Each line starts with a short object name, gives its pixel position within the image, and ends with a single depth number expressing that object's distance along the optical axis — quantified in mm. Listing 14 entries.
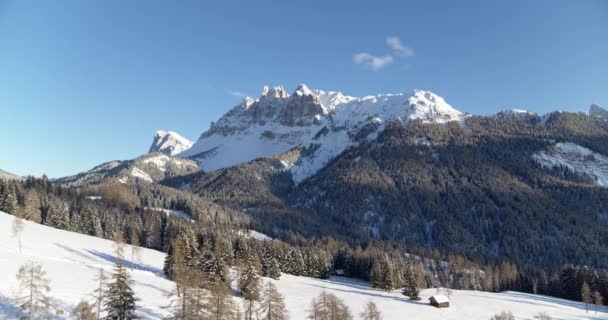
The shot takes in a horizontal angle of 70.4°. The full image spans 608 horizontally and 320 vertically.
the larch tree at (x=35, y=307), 39125
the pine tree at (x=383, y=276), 107562
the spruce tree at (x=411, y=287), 95688
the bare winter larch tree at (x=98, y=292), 50844
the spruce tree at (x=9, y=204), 125625
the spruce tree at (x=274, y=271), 107675
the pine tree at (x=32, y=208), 121025
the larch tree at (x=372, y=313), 57875
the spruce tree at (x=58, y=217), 126062
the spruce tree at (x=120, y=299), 45625
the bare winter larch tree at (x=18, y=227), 80569
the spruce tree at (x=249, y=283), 65519
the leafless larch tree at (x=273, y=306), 54969
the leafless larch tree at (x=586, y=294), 95500
